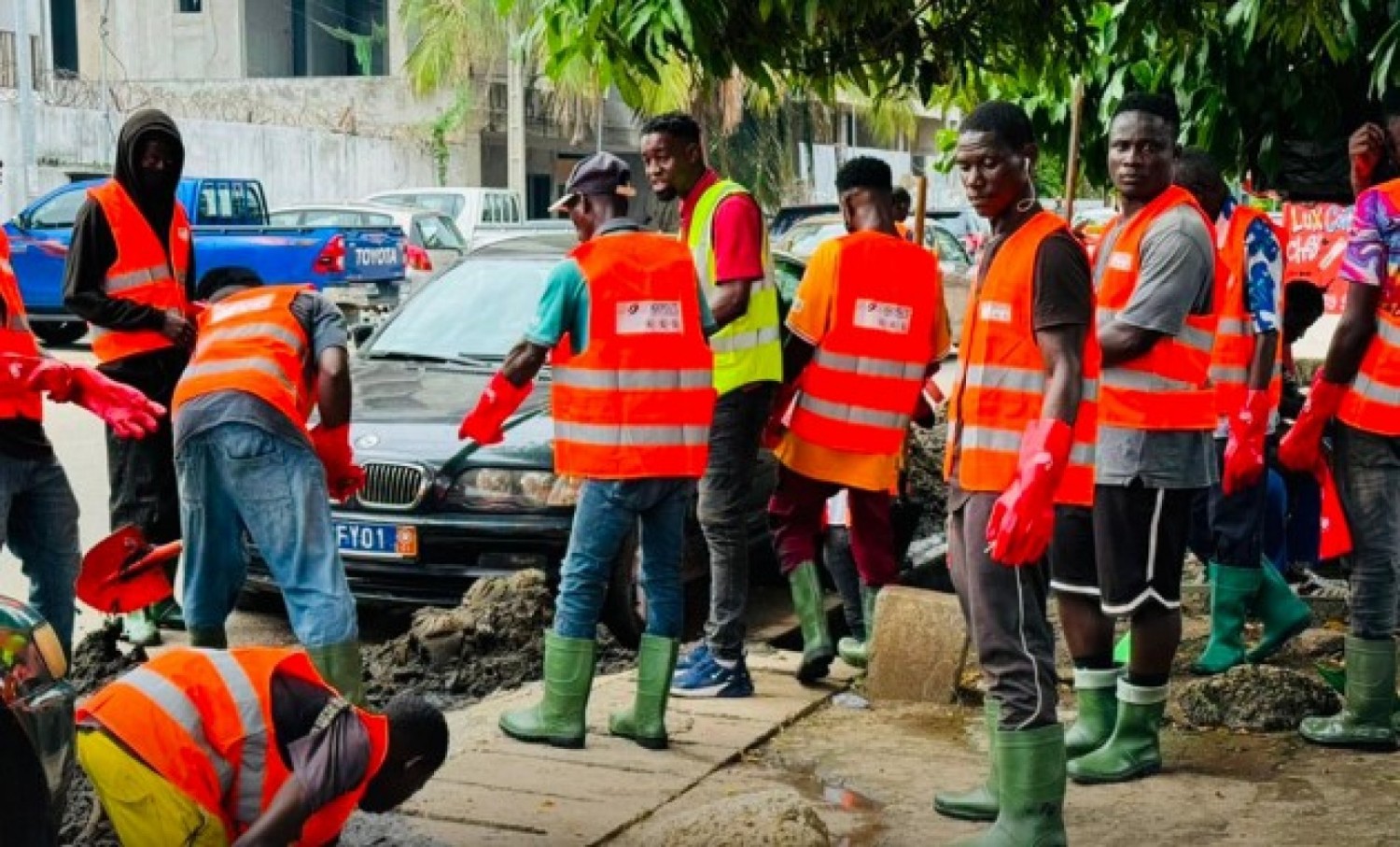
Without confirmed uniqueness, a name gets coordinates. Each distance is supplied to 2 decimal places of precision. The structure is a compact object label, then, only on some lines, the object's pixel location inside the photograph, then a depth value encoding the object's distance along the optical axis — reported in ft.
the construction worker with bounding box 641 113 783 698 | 21.74
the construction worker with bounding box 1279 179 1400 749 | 19.40
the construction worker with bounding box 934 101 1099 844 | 15.49
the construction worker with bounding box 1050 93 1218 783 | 18.26
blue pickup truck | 68.49
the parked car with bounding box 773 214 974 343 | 70.95
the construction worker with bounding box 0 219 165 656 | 17.75
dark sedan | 25.26
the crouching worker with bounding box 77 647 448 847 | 12.74
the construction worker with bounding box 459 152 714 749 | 18.94
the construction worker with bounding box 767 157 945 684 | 22.93
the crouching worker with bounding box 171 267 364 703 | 17.81
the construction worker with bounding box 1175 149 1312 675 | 22.70
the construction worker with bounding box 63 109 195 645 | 24.71
